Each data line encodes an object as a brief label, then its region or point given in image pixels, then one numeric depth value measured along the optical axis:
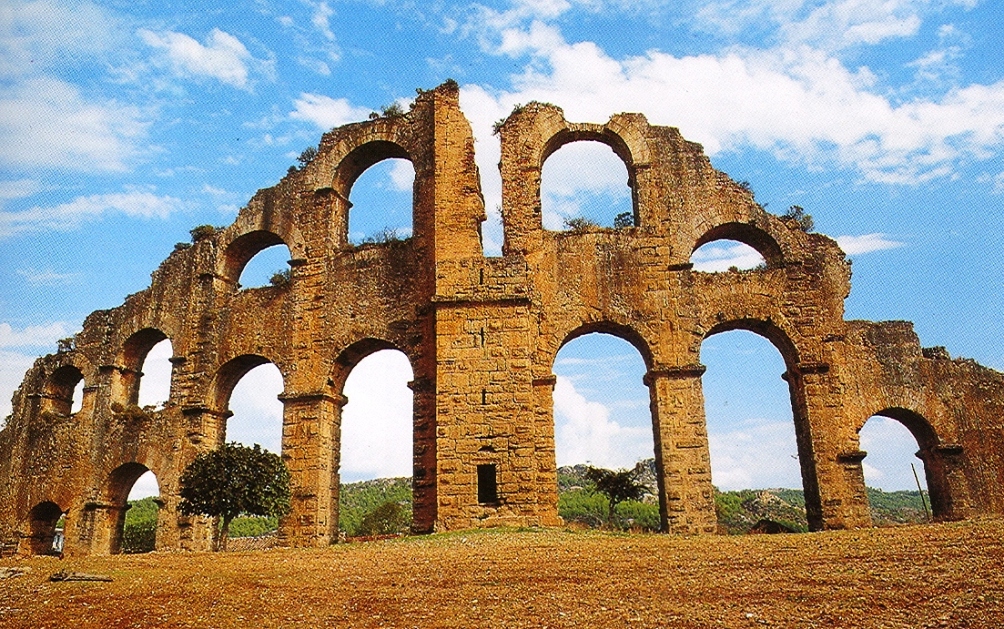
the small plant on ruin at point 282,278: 17.35
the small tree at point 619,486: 21.55
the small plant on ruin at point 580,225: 16.47
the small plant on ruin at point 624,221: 16.91
